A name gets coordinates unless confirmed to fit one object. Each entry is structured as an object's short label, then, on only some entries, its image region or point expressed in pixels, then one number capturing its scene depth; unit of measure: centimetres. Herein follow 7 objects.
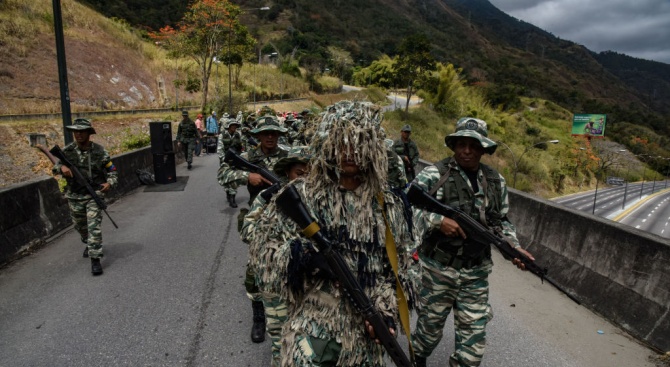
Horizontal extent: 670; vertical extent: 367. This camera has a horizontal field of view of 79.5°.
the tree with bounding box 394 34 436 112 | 3170
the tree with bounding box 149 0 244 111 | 3300
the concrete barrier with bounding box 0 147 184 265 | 565
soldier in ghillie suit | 199
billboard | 6675
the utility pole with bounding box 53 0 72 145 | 754
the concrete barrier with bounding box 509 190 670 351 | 390
